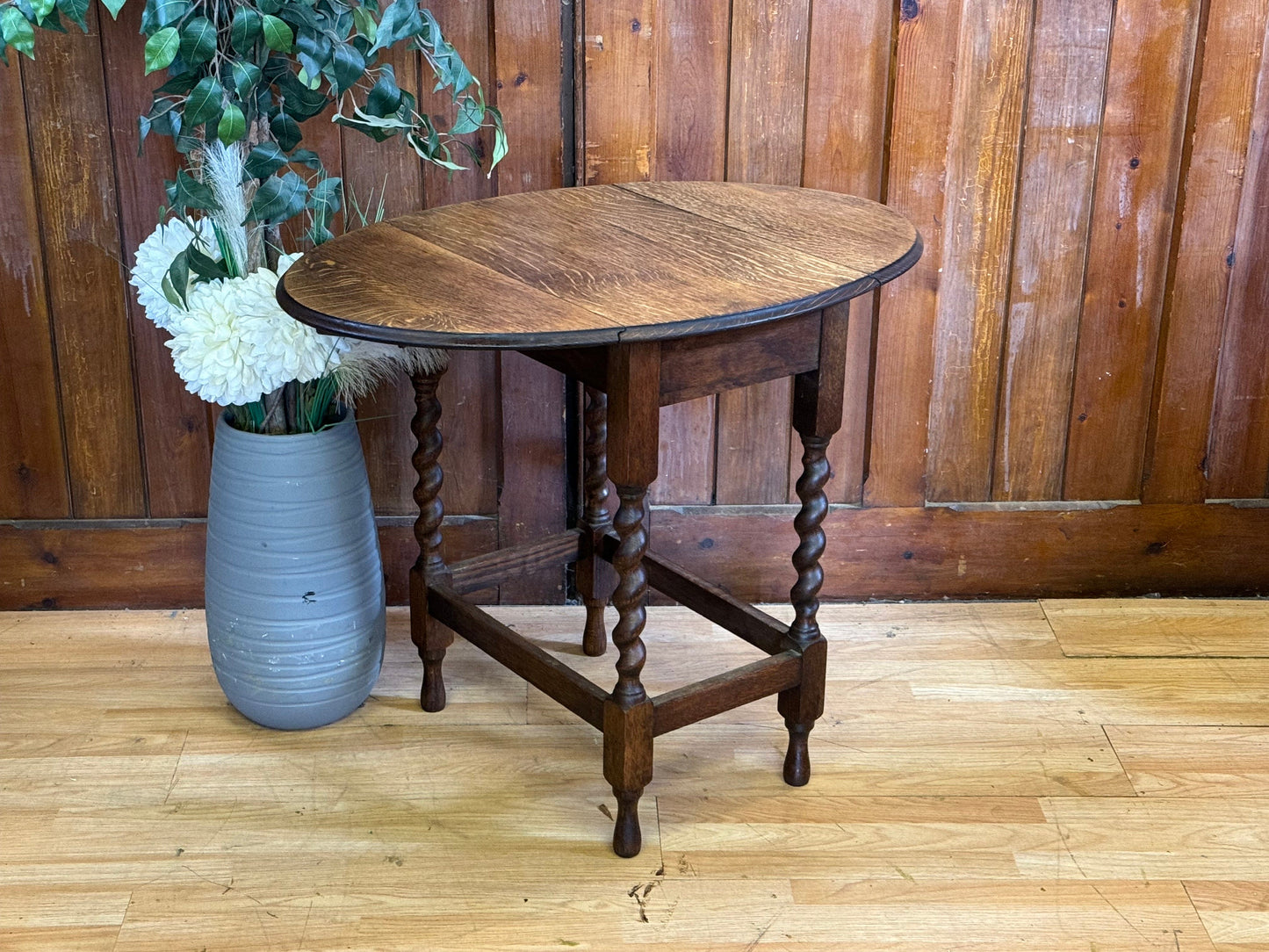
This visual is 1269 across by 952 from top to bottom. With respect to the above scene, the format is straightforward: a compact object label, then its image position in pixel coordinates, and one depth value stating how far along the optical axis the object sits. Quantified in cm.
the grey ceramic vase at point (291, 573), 188
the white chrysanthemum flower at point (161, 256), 178
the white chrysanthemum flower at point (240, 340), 172
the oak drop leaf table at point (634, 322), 146
